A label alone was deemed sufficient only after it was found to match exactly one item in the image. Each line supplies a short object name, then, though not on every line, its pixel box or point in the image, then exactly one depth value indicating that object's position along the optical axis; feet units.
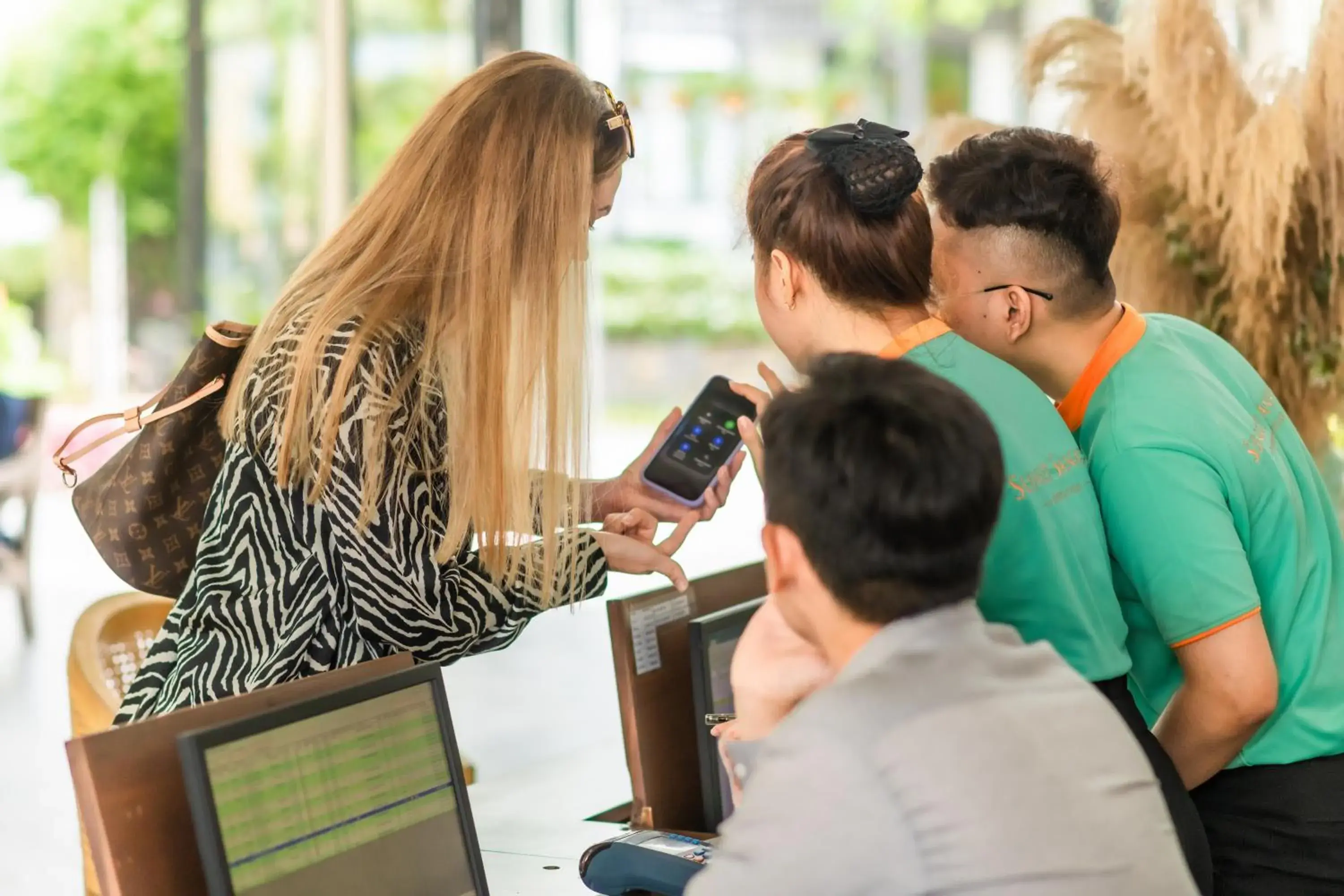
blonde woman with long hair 10.71
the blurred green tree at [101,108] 45.57
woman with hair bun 10.32
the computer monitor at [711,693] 11.59
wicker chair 12.50
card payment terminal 10.59
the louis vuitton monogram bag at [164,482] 11.17
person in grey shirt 9.20
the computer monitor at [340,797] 9.80
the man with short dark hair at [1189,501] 10.63
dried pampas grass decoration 13.21
